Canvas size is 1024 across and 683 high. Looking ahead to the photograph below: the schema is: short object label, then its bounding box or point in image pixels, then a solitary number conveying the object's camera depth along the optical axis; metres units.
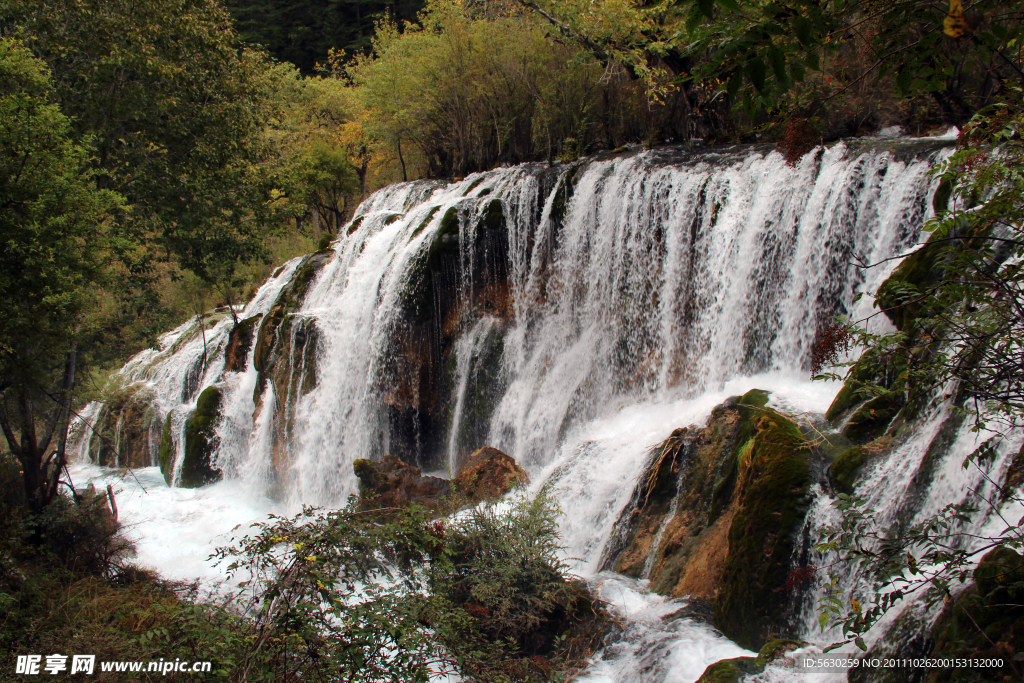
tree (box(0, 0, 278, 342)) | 11.57
